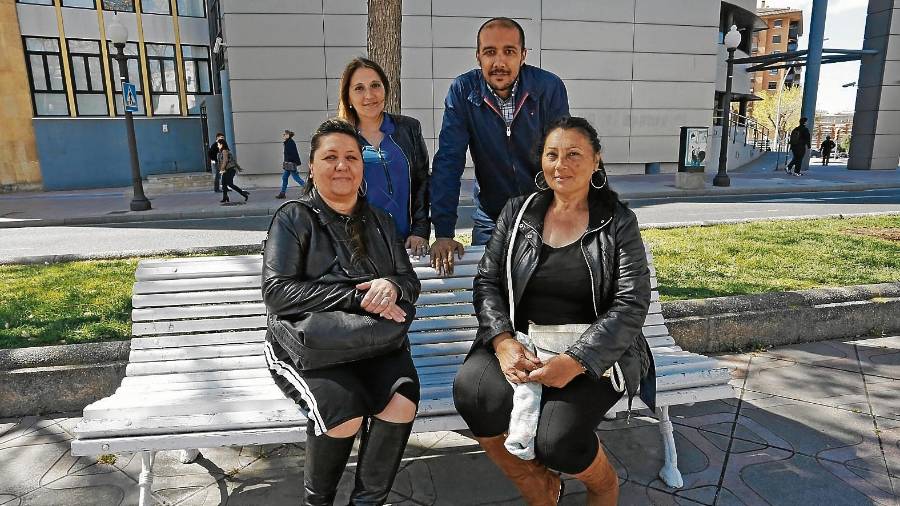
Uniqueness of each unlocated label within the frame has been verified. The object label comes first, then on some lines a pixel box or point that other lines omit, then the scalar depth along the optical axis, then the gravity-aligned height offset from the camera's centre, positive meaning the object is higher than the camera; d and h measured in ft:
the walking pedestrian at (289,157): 51.52 -1.91
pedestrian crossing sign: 44.73 +3.07
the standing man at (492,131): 10.70 +0.04
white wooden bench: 8.38 -3.97
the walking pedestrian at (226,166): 48.70 -2.45
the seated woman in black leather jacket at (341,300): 8.01 -2.36
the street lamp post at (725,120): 55.31 +0.98
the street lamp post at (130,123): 45.06 +1.10
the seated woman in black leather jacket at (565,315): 7.96 -2.70
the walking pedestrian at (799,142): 67.67 -1.54
